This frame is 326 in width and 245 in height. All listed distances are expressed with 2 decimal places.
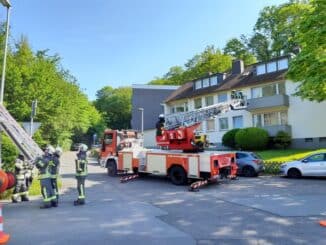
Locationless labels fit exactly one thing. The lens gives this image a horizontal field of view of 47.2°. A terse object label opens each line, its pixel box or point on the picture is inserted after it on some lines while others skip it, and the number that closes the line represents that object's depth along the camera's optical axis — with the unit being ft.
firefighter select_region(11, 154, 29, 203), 41.34
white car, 60.75
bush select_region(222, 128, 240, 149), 116.12
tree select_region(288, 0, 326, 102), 59.88
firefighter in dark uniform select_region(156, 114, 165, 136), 61.67
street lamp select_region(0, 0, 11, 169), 51.42
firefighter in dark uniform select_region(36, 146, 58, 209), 37.14
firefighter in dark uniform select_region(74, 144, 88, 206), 39.09
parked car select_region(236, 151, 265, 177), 67.26
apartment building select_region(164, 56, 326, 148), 107.55
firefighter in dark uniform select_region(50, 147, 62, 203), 38.27
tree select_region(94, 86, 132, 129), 271.28
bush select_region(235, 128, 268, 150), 107.76
